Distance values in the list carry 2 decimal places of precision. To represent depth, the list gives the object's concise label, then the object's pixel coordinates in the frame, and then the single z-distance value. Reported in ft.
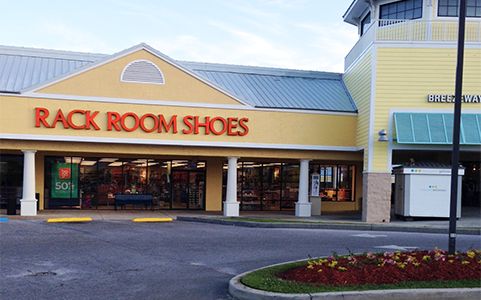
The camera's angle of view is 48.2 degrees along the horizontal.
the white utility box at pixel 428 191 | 70.18
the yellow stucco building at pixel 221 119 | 71.00
